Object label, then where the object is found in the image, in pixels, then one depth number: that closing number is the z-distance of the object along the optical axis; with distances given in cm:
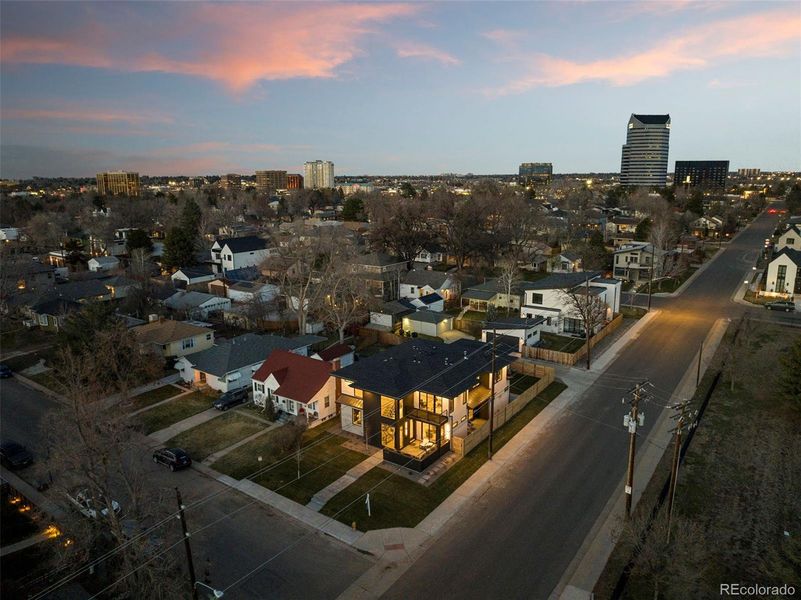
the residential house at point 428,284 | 5947
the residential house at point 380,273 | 5931
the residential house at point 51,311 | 4950
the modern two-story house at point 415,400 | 2630
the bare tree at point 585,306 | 4000
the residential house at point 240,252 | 7556
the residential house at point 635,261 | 7066
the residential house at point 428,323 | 4781
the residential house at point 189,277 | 6675
